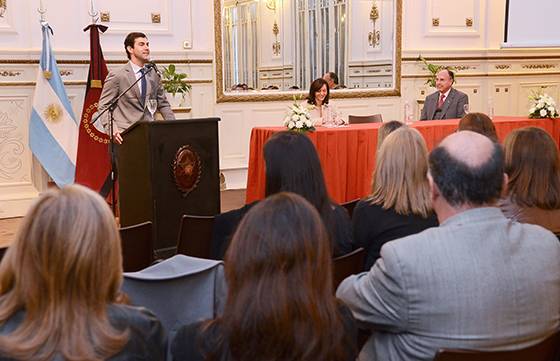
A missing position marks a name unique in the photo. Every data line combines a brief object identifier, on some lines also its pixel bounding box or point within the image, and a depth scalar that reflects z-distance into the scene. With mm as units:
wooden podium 4422
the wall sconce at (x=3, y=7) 6239
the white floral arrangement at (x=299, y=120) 5703
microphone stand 4715
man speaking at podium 5266
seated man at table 7137
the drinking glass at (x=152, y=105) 5297
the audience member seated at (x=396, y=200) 2592
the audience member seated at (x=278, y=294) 1418
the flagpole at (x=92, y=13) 6629
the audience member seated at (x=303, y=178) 2498
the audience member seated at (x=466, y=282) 1645
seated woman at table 6691
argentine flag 6223
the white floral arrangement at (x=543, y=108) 6949
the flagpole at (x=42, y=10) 6422
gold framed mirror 8156
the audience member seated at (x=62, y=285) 1387
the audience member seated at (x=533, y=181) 2783
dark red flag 6438
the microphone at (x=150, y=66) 4574
